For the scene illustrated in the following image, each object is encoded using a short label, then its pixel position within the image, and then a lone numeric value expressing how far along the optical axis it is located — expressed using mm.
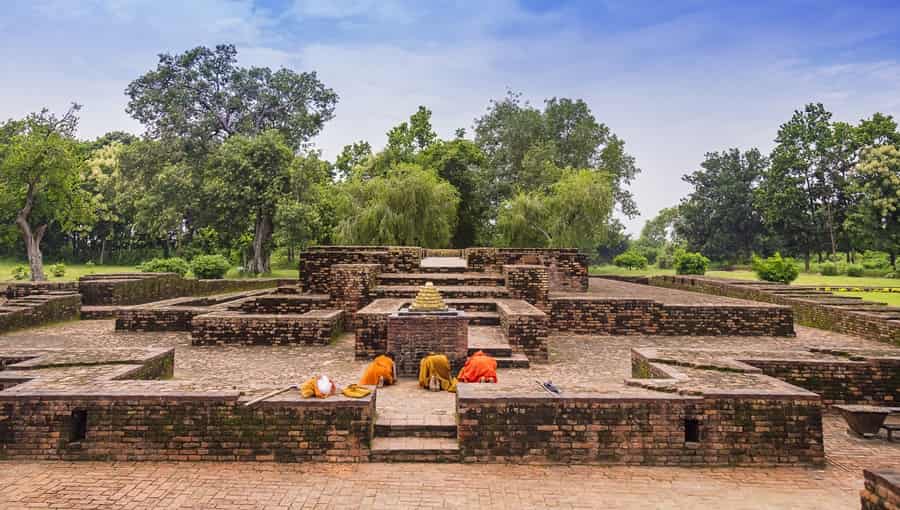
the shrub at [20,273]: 23328
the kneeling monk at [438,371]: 6379
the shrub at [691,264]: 24391
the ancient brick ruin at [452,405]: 4625
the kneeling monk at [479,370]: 6332
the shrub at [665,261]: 45006
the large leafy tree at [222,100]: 27156
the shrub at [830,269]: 29788
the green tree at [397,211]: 21953
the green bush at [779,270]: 19531
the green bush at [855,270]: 28359
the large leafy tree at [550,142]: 32906
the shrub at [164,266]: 21109
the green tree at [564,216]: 23500
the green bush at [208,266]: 21375
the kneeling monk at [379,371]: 6332
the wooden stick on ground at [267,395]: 4668
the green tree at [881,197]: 29906
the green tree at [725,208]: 45938
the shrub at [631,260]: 33688
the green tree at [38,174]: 19562
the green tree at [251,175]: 24156
